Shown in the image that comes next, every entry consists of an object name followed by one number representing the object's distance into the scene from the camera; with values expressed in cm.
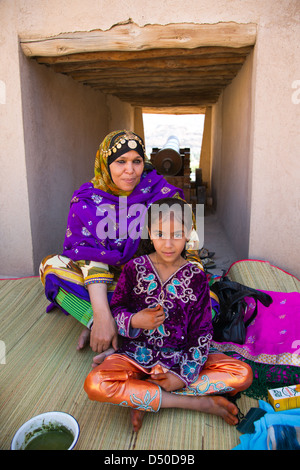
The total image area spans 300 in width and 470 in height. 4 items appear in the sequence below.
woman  231
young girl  169
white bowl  135
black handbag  226
